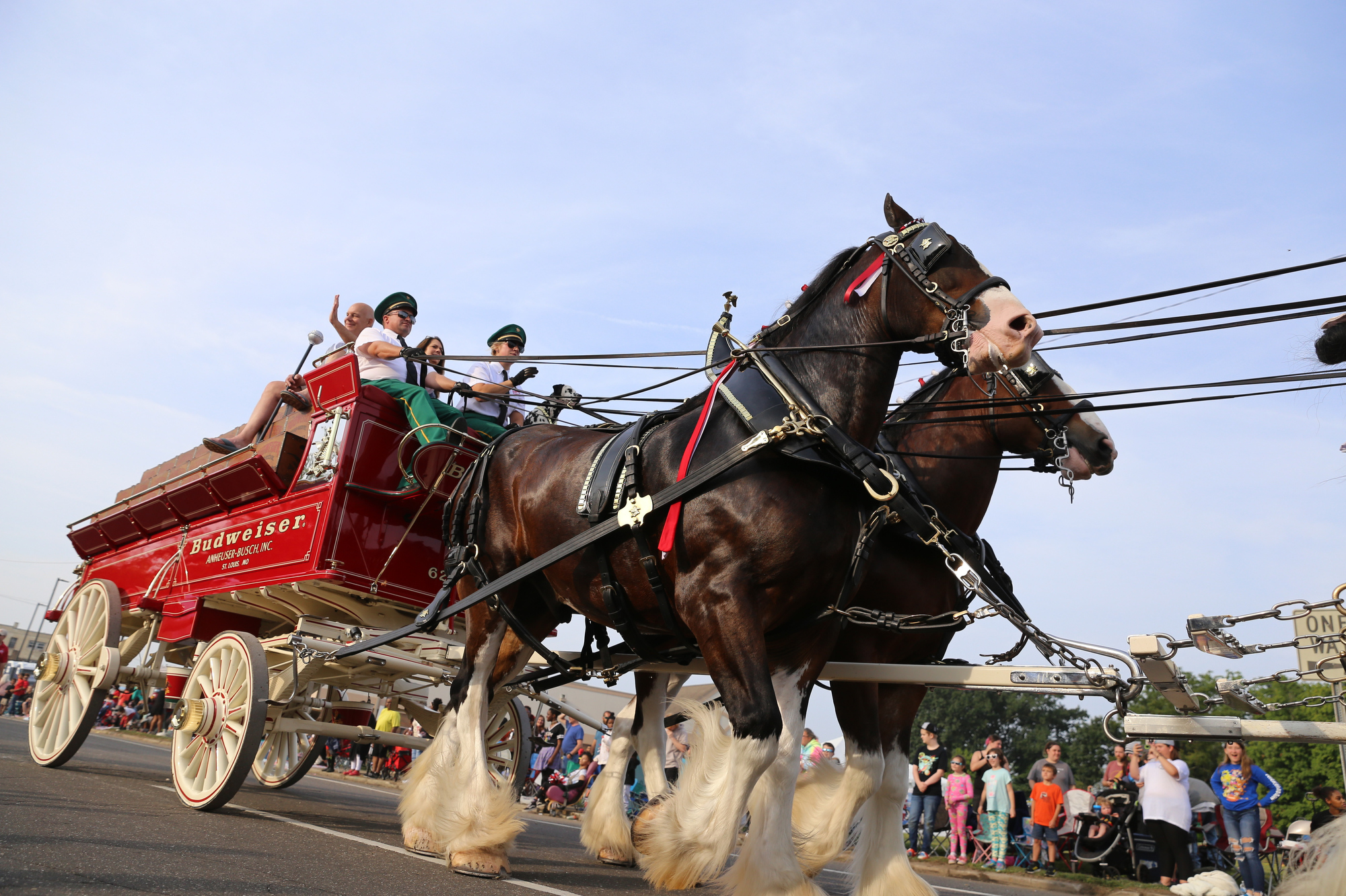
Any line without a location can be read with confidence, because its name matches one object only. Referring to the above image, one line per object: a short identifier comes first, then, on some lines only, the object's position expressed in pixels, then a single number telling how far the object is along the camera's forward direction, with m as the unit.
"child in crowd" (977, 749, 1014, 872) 10.69
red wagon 6.57
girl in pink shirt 11.14
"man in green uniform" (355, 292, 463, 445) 6.83
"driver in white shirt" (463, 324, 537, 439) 7.25
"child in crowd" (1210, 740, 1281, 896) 8.66
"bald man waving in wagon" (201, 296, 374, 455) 8.59
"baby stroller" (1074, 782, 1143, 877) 9.87
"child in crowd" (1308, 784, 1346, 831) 8.52
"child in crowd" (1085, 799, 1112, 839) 10.16
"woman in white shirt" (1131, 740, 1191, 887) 8.98
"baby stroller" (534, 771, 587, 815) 13.88
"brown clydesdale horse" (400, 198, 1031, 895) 4.04
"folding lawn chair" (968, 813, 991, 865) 11.16
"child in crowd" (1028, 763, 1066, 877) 10.63
